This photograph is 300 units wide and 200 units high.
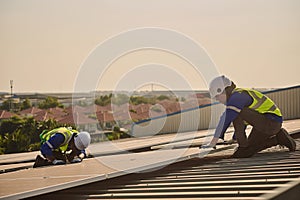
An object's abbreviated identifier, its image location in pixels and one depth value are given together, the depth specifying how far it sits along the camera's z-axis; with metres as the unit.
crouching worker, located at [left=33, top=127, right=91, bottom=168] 9.59
